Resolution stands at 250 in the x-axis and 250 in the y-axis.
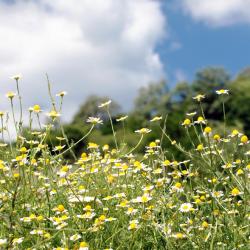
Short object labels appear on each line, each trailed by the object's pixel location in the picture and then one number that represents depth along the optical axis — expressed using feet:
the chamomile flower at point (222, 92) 10.96
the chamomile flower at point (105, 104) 11.27
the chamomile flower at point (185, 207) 9.08
